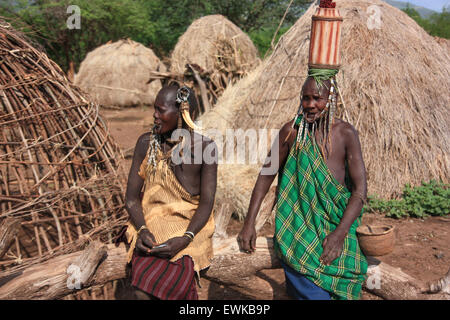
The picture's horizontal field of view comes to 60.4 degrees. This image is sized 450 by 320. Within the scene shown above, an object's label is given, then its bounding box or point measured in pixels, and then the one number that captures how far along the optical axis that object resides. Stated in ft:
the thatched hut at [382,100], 17.06
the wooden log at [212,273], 7.29
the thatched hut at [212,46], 36.86
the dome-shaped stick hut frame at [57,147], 9.60
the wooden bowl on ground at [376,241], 7.21
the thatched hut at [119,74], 44.65
